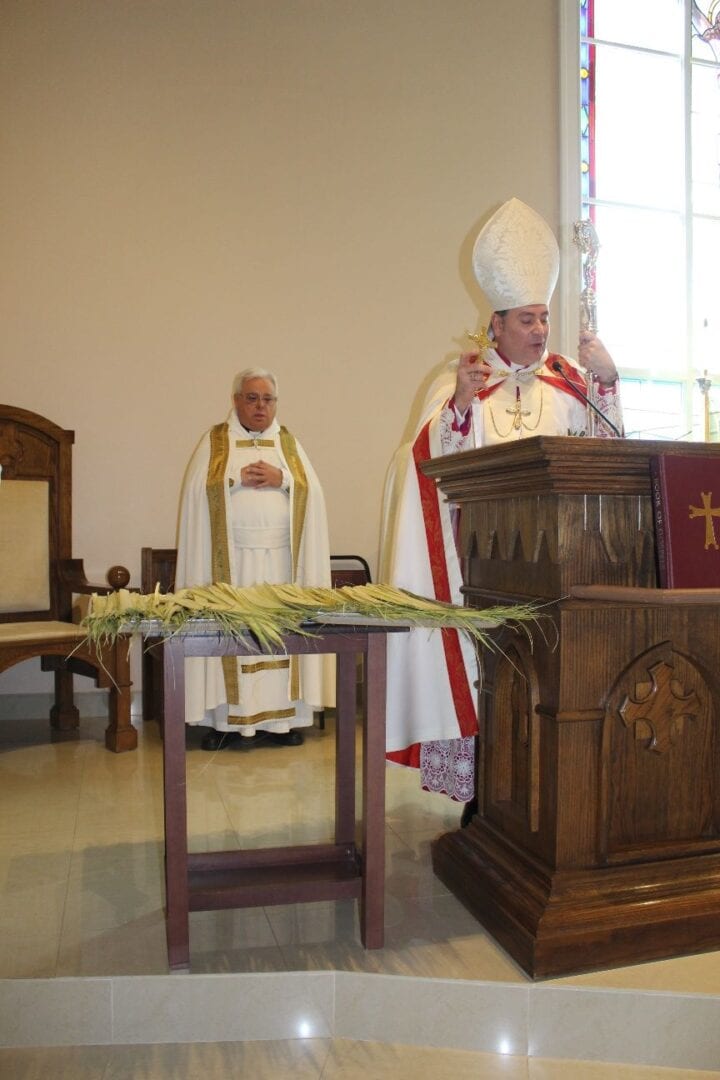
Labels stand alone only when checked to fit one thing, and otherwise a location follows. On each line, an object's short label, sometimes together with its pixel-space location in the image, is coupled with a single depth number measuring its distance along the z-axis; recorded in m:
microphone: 2.24
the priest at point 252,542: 4.32
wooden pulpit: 1.92
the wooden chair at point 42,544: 4.57
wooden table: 1.95
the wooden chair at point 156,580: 4.73
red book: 1.89
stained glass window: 6.13
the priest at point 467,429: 2.51
